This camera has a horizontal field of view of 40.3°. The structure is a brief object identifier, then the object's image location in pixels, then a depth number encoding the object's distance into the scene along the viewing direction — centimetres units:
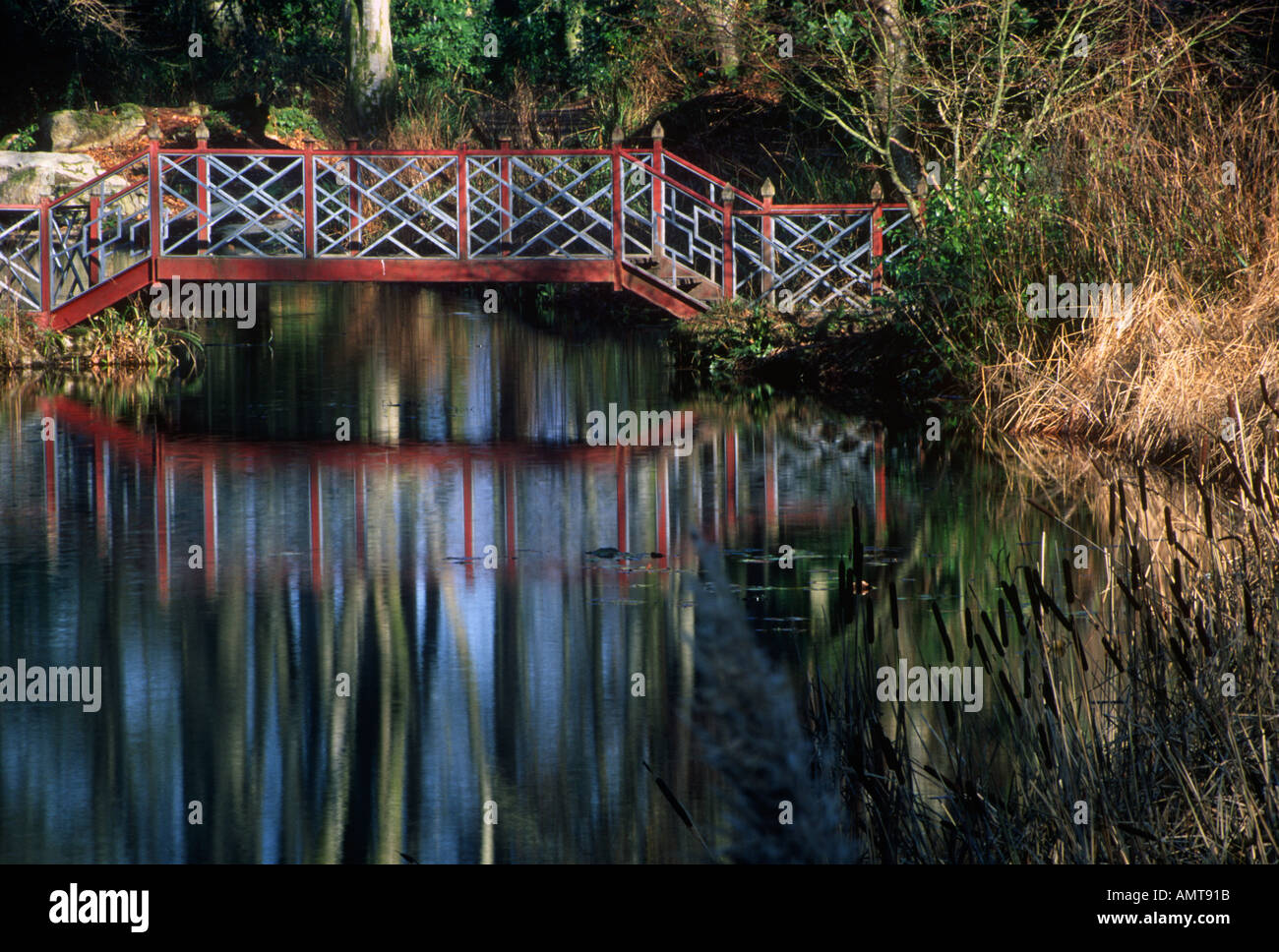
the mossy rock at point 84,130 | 2959
